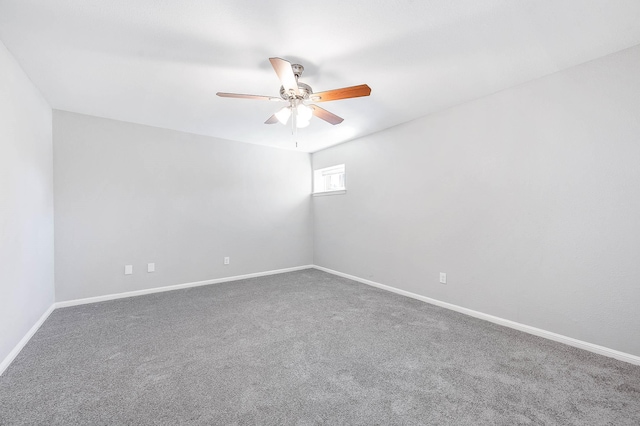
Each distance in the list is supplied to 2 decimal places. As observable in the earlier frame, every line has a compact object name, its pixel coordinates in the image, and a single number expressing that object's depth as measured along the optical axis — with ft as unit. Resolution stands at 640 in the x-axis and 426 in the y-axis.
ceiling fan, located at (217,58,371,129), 5.93
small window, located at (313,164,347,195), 15.56
